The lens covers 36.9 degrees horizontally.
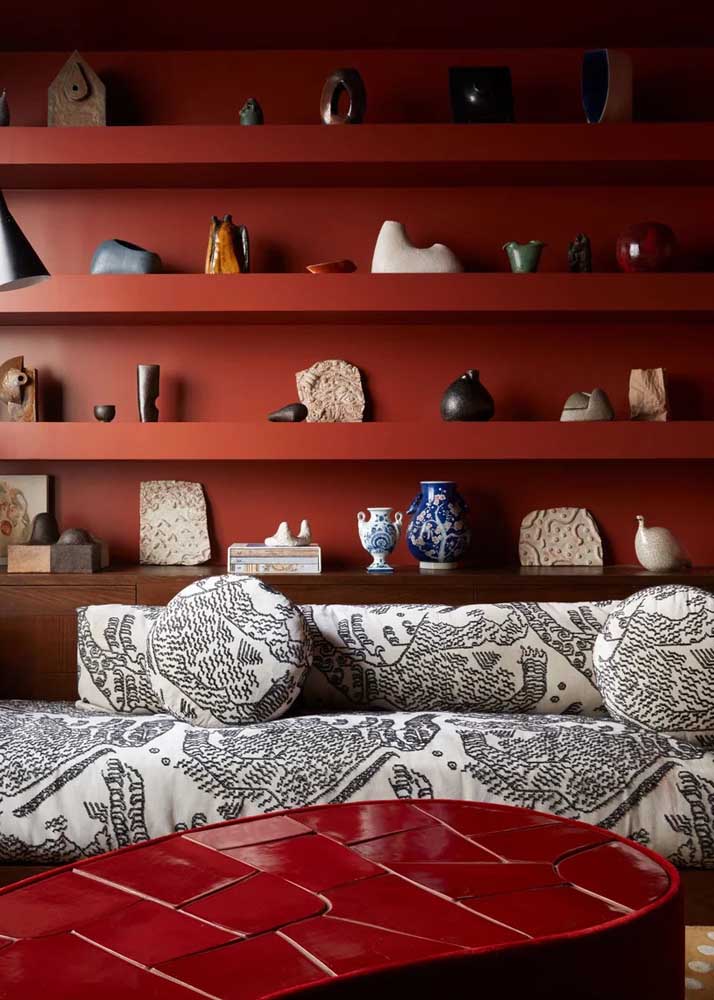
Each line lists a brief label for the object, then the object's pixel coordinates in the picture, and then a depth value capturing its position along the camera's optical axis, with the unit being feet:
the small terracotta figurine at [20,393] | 13.39
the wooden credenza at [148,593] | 12.00
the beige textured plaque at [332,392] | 13.64
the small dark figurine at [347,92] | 12.89
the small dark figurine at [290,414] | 13.17
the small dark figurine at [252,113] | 12.96
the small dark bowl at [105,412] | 13.20
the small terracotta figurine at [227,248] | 13.10
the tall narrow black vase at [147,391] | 13.25
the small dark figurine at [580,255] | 13.02
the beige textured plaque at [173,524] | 13.62
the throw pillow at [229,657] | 8.16
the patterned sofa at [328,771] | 7.22
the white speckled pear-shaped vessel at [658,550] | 12.64
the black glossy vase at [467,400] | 13.03
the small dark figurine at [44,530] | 12.98
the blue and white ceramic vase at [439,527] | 12.82
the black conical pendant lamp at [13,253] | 9.95
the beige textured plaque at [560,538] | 13.46
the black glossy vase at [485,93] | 12.93
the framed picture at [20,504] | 13.56
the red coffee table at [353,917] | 4.00
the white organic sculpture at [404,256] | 13.07
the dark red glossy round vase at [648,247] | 12.96
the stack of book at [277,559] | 12.50
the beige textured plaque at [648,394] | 13.28
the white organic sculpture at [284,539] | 12.70
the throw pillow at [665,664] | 7.75
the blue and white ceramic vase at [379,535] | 12.91
